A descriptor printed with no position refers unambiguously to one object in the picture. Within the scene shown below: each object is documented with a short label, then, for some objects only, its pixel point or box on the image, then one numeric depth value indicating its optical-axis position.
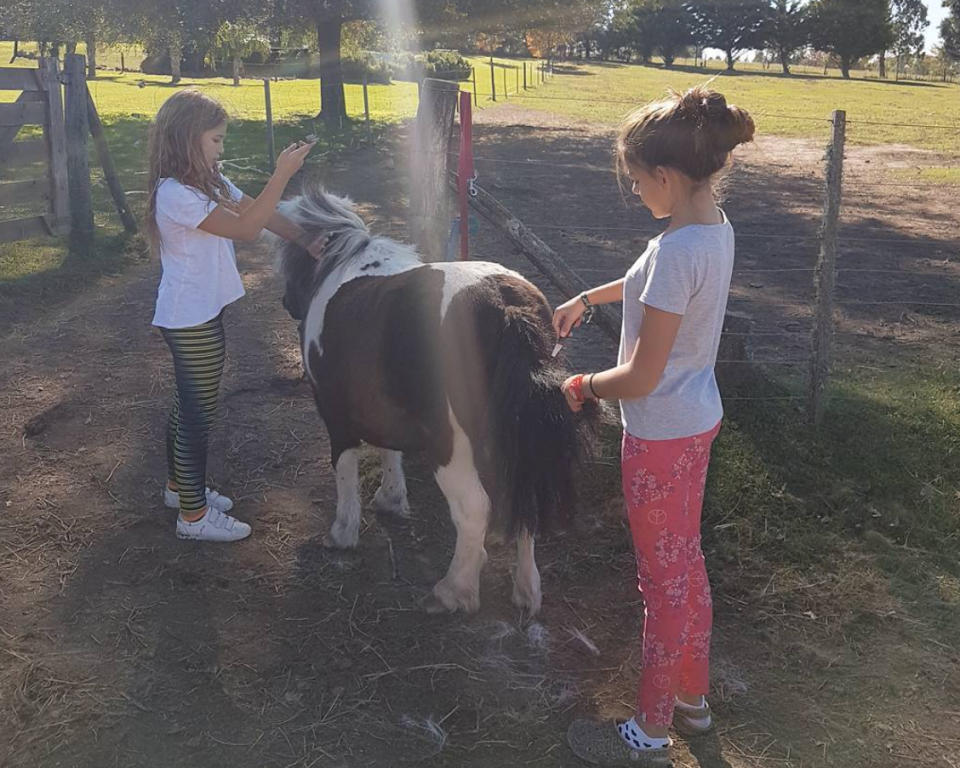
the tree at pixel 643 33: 67.50
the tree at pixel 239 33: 18.52
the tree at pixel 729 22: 67.62
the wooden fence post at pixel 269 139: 13.30
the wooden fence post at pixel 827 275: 4.51
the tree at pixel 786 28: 63.53
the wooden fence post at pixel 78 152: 8.37
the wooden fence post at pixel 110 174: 8.81
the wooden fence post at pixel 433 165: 5.10
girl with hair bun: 2.11
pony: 2.89
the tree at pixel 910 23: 78.50
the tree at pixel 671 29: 67.88
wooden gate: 8.00
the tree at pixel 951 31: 67.31
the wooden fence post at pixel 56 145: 8.18
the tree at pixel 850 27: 60.38
